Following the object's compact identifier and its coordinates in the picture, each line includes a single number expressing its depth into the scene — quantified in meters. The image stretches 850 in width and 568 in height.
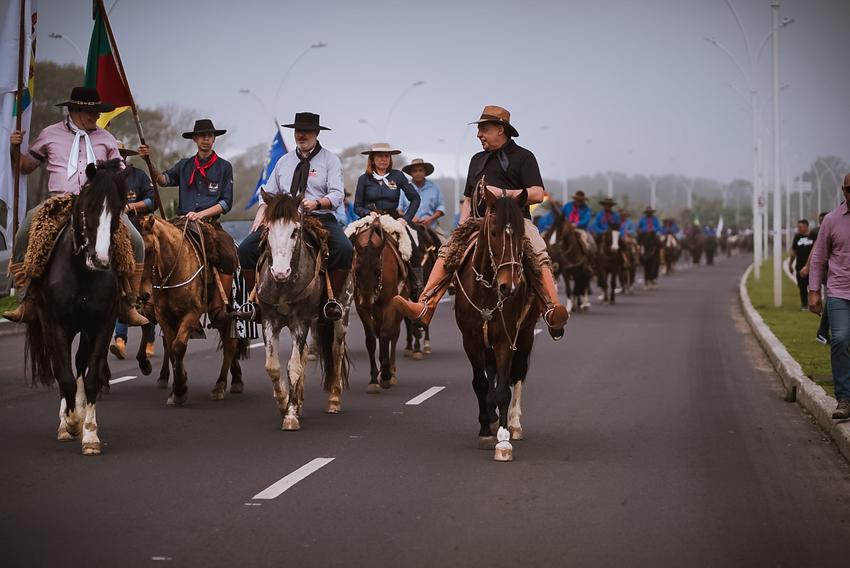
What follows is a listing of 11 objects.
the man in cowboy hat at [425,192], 19.72
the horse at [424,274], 18.50
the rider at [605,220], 34.56
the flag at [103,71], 13.56
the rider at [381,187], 16.25
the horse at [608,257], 33.69
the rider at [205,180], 14.32
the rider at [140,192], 15.01
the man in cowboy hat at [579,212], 32.72
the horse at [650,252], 43.97
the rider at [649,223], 44.50
